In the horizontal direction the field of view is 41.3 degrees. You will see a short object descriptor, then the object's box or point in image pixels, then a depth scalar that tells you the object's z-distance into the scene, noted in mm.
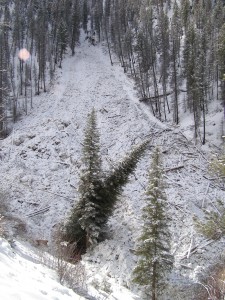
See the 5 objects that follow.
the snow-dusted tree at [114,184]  25000
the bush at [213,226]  9969
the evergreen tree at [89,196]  23922
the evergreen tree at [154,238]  18641
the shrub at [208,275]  20094
